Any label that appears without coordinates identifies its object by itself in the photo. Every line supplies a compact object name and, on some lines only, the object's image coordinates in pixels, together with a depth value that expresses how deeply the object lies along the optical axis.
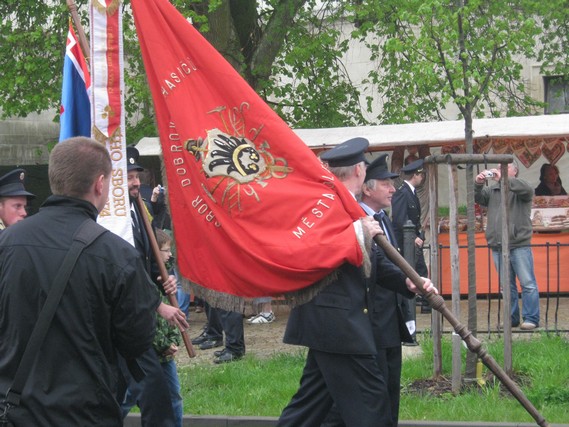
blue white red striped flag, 11.93
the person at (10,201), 12.75
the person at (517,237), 22.27
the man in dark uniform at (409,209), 24.66
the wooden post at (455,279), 15.96
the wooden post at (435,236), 16.50
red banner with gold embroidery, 11.07
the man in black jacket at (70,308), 7.32
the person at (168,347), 11.82
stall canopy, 27.98
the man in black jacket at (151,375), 11.53
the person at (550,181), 29.11
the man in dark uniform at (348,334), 10.73
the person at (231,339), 20.12
